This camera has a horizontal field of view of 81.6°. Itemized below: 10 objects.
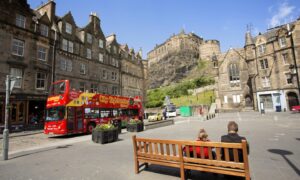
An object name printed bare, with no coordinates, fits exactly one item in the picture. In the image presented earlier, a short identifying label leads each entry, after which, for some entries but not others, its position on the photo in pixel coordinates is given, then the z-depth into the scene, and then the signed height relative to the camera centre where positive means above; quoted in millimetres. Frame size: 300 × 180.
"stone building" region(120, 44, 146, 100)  38159 +8024
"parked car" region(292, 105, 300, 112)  26072 -979
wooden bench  3671 -1323
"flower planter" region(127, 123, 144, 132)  15110 -1821
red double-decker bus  14053 -310
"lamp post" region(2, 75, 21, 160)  7250 -533
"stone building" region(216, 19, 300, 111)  32125 +6539
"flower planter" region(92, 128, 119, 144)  10156 -1723
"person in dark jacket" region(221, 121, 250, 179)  4082 -810
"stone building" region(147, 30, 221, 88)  96625 +28129
